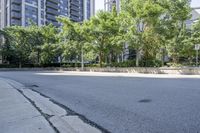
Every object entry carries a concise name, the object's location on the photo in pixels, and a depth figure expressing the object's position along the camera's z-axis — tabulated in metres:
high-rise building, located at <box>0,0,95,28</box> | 49.70
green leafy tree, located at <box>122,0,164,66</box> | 17.42
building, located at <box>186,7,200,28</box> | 32.80
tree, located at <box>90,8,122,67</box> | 20.57
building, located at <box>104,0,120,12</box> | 44.94
